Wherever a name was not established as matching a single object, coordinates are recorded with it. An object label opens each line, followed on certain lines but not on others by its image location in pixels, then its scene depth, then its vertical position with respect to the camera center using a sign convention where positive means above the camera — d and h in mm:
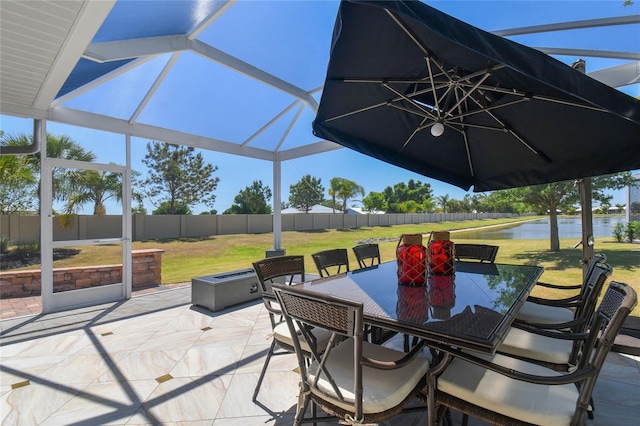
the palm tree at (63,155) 4039 +875
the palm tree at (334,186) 23781 +2273
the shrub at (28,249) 4844 -516
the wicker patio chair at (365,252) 3145 -408
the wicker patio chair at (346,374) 1228 -785
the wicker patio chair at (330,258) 2701 -410
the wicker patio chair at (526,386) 1142 -785
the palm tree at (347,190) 23653 +1943
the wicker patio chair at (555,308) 2156 -794
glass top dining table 1232 -484
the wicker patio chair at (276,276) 1973 -488
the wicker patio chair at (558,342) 1720 -813
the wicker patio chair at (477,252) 3303 -439
